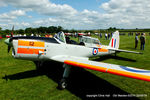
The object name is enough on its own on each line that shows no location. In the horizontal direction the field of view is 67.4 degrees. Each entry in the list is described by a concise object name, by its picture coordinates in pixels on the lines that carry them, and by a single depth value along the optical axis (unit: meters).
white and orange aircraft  3.24
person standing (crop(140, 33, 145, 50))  12.14
